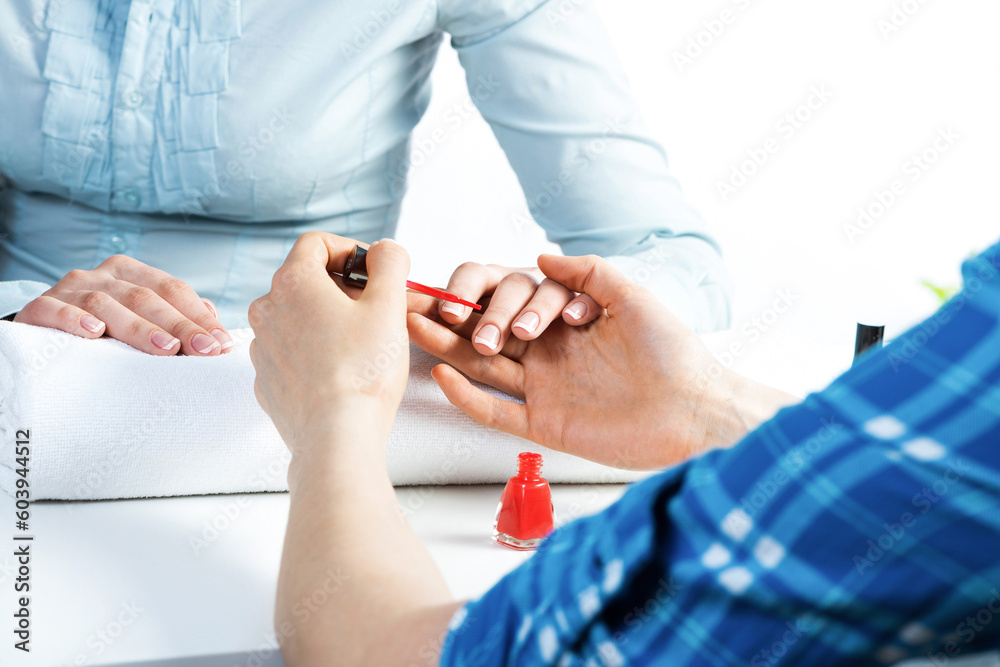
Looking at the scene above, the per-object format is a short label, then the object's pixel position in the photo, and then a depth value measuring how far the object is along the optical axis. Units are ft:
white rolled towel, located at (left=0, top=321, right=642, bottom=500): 4.45
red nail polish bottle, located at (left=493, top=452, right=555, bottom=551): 4.43
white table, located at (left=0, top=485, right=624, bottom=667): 4.15
